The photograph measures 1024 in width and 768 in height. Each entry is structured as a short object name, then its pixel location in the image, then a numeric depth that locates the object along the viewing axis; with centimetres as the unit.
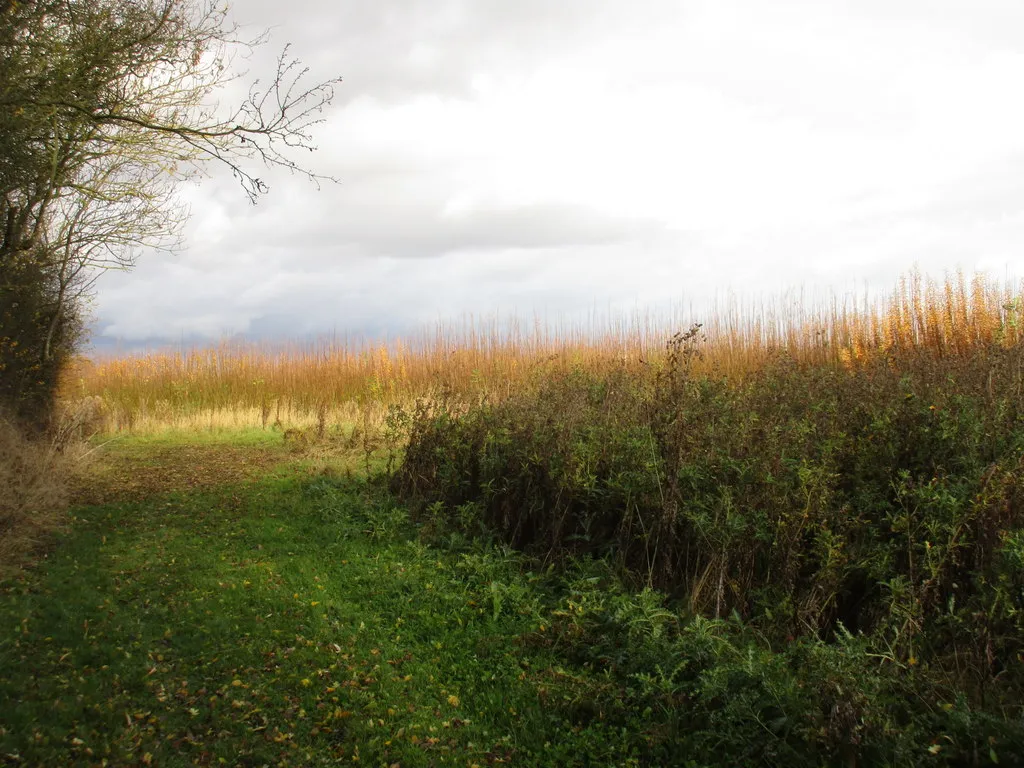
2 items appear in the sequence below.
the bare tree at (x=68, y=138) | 693
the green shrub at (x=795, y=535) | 293
